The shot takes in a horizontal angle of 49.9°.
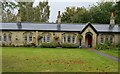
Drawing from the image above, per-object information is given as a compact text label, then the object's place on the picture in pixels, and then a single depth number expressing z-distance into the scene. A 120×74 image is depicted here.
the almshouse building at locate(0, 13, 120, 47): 23.61
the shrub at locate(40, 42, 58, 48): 23.01
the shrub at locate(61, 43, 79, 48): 23.24
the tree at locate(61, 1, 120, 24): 34.34
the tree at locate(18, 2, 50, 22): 42.20
